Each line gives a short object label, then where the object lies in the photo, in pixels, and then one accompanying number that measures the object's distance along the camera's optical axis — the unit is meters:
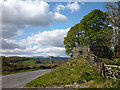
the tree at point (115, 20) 22.19
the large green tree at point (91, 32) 24.78
